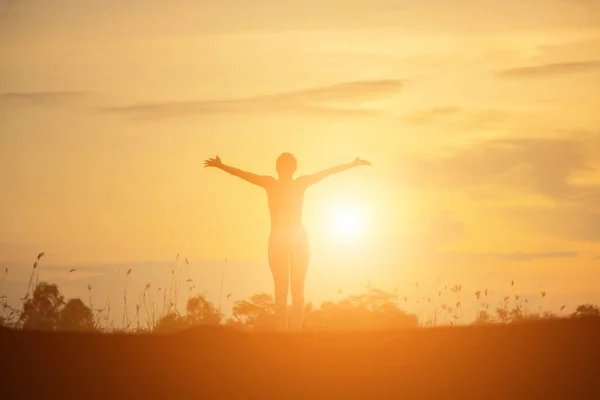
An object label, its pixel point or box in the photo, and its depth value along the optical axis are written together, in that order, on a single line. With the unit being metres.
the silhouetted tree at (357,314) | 27.49
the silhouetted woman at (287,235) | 17.94
